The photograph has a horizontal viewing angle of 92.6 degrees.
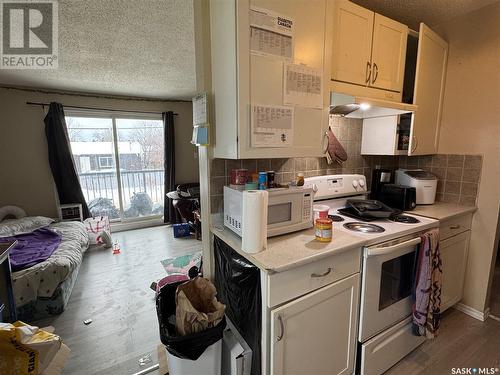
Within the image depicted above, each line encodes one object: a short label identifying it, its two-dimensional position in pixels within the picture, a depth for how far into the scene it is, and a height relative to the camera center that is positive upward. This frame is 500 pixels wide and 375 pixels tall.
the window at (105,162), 4.45 -0.17
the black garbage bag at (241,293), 1.13 -0.74
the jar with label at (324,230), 1.24 -0.40
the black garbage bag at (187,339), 1.12 -0.89
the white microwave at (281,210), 1.26 -0.31
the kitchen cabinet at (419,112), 1.83 +0.34
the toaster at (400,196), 1.88 -0.34
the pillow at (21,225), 2.89 -0.94
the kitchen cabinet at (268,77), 1.14 +0.39
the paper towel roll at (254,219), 1.09 -0.30
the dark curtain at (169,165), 4.71 -0.23
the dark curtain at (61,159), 3.80 -0.10
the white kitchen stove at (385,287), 1.32 -0.79
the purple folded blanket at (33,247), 2.22 -1.00
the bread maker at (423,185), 2.00 -0.25
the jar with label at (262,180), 1.30 -0.14
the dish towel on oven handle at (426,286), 1.46 -0.81
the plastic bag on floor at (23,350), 1.11 -0.97
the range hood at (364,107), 1.43 +0.32
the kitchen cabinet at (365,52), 1.47 +0.68
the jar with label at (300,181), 1.48 -0.17
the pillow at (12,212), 3.43 -0.86
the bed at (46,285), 2.05 -1.17
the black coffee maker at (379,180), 2.08 -0.22
